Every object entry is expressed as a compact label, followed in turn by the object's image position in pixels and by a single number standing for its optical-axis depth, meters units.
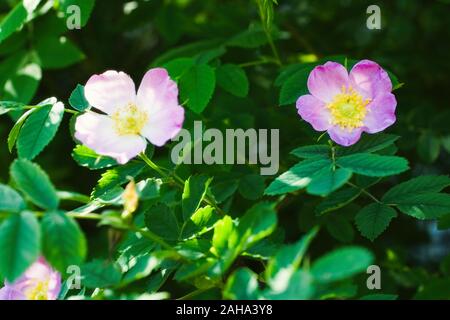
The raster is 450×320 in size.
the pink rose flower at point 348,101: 0.53
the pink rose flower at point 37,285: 0.49
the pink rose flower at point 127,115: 0.51
